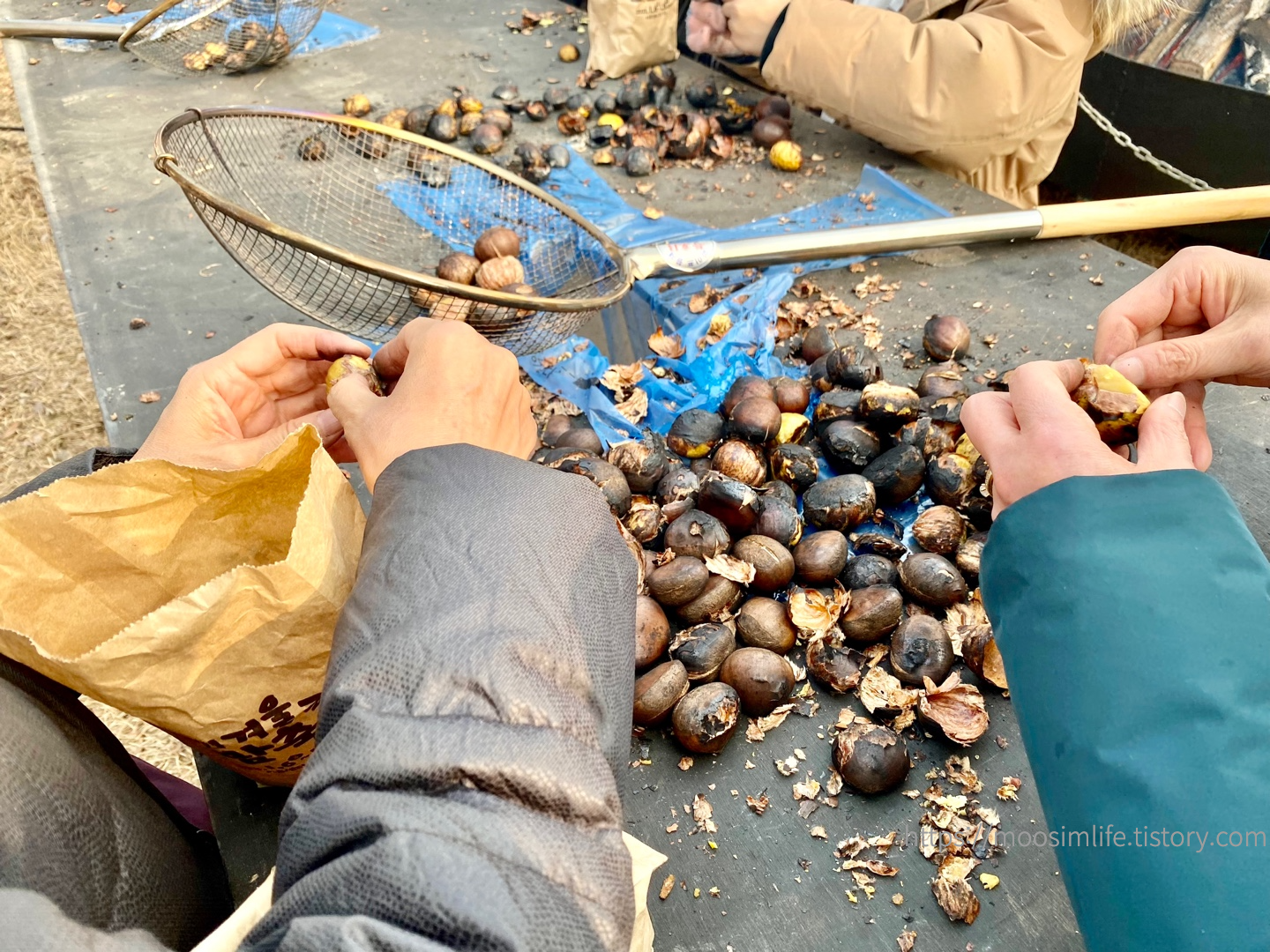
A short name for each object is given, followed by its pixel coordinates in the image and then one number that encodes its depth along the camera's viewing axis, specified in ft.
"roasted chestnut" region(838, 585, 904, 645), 1.49
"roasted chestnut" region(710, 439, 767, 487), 1.73
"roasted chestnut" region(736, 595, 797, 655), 1.51
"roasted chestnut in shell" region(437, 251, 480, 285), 2.16
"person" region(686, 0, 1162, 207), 2.39
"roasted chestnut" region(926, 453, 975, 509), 1.65
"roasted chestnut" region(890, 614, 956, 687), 1.43
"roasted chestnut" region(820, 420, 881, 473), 1.76
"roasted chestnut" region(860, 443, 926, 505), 1.68
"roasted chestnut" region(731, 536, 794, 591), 1.57
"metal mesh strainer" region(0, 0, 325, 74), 3.14
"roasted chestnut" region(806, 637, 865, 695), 1.45
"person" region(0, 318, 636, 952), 0.70
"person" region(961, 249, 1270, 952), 0.86
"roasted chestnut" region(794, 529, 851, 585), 1.58
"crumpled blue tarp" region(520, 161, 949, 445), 2.01
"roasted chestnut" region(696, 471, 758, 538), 1.63
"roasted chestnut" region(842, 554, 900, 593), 1.57
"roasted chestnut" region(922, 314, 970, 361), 1.99
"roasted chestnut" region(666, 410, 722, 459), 1.82
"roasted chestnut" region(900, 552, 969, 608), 1.52
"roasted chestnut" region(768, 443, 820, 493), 1.74
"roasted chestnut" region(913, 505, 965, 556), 1.60
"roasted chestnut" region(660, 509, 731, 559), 1.59
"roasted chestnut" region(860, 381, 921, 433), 1.78
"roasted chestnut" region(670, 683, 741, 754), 1.37
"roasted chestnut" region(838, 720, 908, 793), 1.32
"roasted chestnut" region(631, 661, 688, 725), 1.40
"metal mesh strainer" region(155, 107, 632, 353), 1.64
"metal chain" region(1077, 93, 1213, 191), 2.72
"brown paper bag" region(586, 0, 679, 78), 3.14
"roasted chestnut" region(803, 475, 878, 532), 1.66
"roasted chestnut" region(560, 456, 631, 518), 1.64
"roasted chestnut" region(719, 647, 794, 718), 1.42
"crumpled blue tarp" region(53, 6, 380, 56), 3.67
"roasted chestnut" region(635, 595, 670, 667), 1.47
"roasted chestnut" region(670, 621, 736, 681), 1.47
